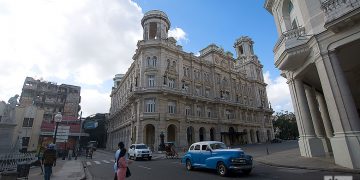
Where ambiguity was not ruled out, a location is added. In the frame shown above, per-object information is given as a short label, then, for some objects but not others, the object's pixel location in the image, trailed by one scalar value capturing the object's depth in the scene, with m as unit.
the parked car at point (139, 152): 21.70
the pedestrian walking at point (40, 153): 14.66
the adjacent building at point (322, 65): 9.96
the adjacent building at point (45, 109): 35.88
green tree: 72.81
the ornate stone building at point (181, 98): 34.34
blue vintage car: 9.96
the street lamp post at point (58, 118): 16.73
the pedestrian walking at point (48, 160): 9.11
